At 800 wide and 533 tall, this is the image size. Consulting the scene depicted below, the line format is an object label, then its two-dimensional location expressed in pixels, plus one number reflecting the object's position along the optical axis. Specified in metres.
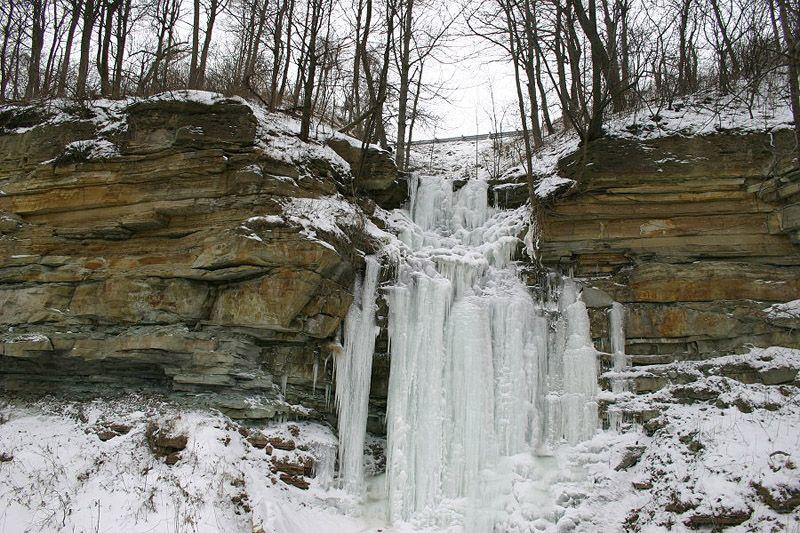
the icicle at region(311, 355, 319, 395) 9.39
